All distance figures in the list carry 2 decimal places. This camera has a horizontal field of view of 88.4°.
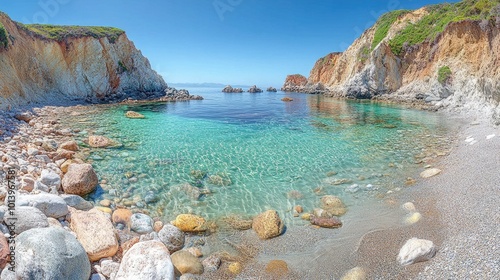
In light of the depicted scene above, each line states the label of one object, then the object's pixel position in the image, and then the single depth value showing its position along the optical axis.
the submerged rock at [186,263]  5.22
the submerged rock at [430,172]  9.65
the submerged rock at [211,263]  5.35
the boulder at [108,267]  4.84
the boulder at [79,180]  7.95
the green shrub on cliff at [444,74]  34.94
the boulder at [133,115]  25.00
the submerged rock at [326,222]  6.90
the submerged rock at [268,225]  6.52
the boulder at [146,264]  4.50
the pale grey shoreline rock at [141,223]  6.46
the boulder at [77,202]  7.00
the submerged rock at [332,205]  7.60
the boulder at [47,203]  5.90
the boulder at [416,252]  4.93
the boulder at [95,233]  5.18
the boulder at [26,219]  4.83
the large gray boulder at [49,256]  3.73
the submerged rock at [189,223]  6.66
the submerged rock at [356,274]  4.88
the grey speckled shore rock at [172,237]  6.02
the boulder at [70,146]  11.94
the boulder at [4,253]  3.83
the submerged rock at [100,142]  13.50
